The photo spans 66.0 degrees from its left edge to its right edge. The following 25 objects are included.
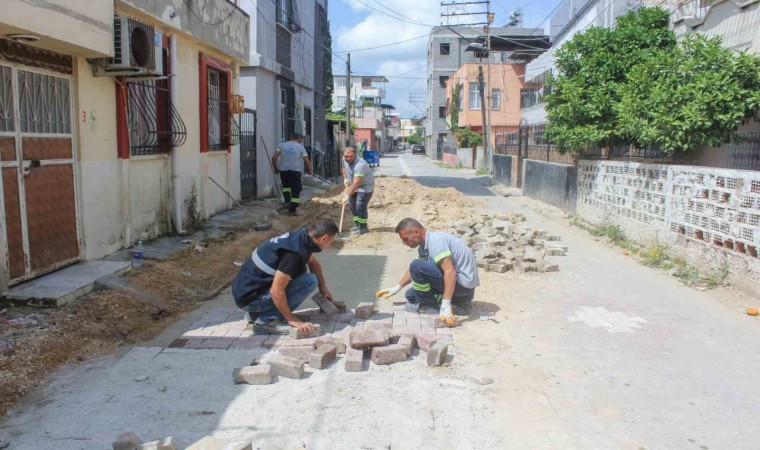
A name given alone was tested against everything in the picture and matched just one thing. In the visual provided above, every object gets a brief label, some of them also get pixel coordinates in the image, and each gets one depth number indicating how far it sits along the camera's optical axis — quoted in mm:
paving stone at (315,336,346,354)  4707
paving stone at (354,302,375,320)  5605
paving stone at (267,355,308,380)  4230
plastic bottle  7106
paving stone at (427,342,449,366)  4461
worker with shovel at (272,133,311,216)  12727
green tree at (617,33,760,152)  7984
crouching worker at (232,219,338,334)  4852
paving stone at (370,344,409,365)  4509
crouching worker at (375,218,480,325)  5379
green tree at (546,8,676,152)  11477
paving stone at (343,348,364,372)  4387
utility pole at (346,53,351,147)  32531
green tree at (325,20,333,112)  29497
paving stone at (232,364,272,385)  4137
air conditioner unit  7004
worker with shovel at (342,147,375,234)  10188
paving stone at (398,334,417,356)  4656
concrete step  5320
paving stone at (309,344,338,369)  4387
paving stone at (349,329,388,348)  4605
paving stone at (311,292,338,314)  5594
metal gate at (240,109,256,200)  13914
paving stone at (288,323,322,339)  4973
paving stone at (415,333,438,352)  4766
